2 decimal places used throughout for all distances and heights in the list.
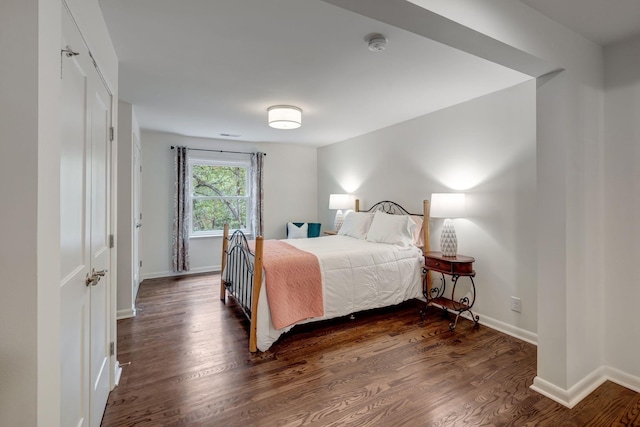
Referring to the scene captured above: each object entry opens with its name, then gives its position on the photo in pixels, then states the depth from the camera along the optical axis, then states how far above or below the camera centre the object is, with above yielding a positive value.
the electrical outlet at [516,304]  2.83 -0.87
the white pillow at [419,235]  3.76 -0.27
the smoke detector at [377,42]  1.99 +1.18
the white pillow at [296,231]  5.76 -0.33
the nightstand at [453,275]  2.98 -0.61
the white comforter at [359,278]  2.69 -0.70
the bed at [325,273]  2.64 -0.61
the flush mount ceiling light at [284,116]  3.42 +1.14
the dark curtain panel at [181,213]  4.98 +0.01
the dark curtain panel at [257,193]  5.61 +0.40
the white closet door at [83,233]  1.14 -0.08
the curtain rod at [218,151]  5.11 +1.15
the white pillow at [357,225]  4.27 -0.16
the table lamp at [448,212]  3.12 +0.02
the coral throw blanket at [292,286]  2.64 -0.67
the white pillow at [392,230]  3.66 -0.20
